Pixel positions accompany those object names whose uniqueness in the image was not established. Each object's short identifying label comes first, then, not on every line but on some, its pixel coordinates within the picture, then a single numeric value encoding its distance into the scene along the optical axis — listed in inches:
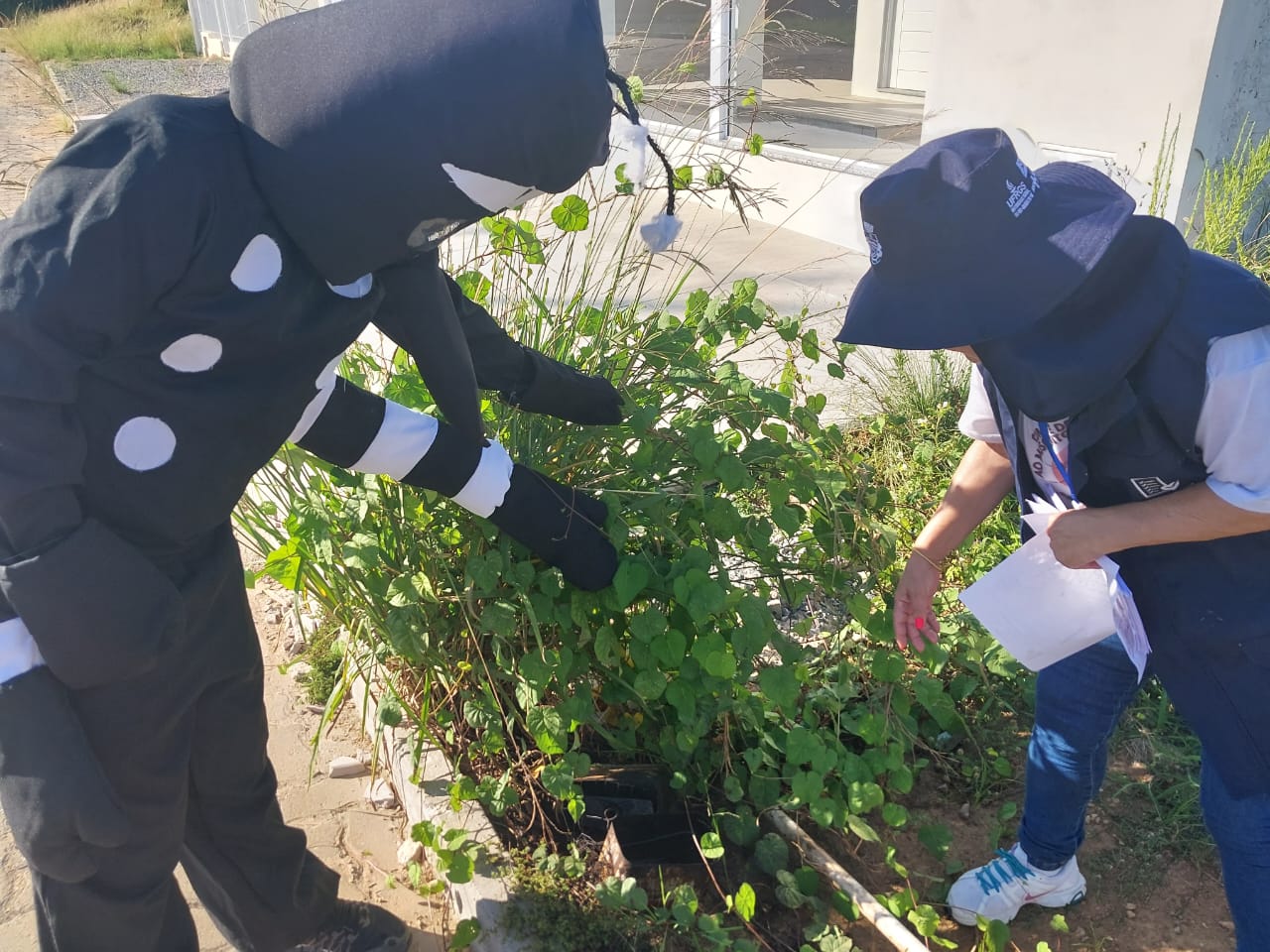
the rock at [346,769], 92.0
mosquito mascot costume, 46.6
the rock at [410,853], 81.9
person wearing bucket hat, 48.7
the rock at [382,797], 88.5
